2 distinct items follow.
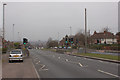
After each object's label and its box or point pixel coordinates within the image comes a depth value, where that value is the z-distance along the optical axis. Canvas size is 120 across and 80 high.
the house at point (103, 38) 97.86
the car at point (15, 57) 22.78
